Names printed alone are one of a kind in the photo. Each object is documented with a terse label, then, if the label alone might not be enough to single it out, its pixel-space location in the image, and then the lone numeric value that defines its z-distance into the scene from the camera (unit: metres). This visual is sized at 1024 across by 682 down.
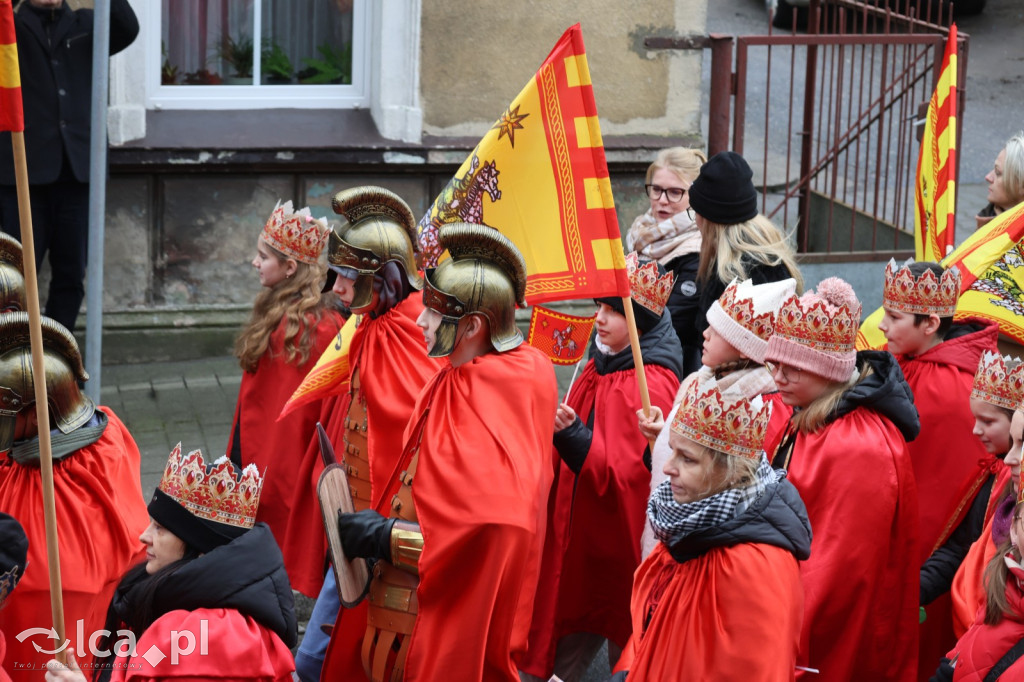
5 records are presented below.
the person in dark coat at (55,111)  8.18
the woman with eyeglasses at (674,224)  6.37
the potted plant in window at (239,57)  9.84
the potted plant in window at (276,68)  9.92
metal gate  9.65
